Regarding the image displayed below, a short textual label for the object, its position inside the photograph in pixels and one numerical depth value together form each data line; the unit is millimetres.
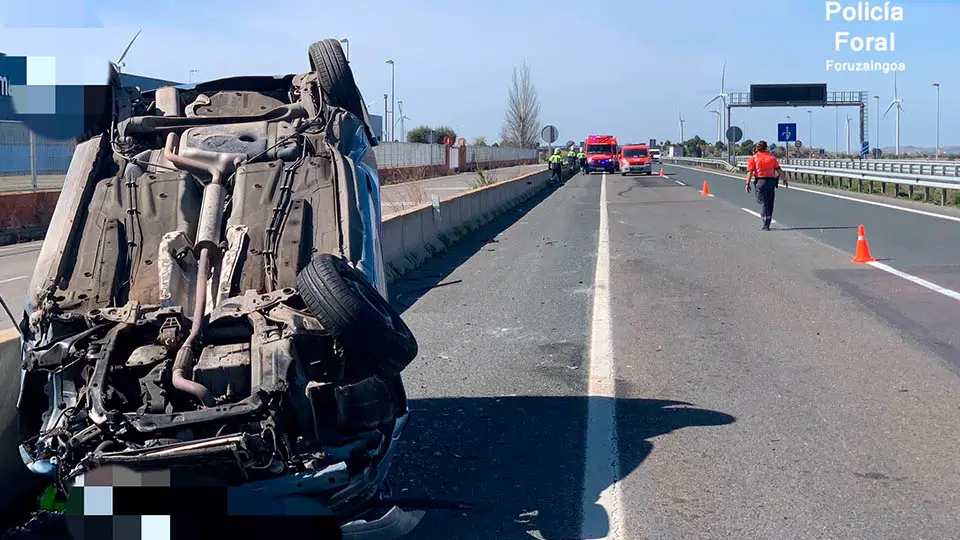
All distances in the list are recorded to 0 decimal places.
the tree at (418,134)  96706
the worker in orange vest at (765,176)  20109
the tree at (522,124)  113812
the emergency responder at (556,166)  51938
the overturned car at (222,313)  4266
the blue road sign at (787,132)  60688
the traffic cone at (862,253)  14984
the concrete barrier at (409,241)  5262
